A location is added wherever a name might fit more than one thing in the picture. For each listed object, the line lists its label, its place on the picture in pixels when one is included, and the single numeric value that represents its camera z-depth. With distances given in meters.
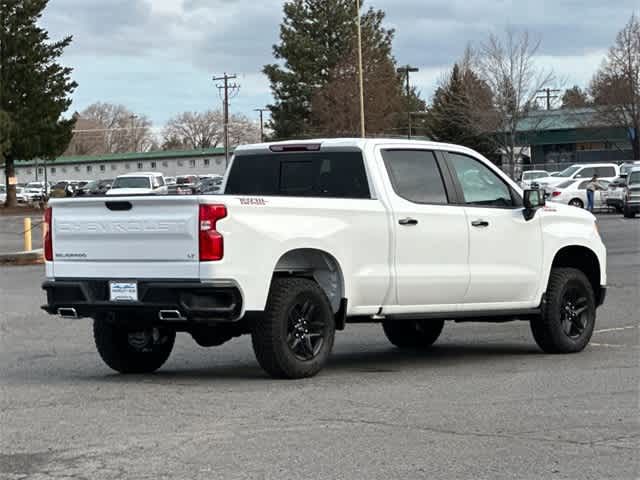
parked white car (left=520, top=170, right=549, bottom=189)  61.53
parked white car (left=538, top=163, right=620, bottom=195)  54.03
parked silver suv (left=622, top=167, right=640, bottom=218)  43.66
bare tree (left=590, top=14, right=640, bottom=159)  80.75
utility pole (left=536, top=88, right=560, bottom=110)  74.12
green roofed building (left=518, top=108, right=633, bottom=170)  91.88
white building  139.75
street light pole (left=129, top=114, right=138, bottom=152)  174.38
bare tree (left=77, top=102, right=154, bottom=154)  173.88
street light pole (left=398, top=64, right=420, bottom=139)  92.69
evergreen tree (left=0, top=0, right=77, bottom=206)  74.81
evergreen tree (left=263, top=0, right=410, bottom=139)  86.62
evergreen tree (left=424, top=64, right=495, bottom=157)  74.44
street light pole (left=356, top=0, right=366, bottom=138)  55.41
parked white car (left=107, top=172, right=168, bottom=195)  52.78
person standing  49.78
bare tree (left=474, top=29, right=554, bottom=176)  71.69
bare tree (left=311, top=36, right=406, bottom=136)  79.31
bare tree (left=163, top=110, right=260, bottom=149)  170.88
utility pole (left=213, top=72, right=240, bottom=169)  100.12
